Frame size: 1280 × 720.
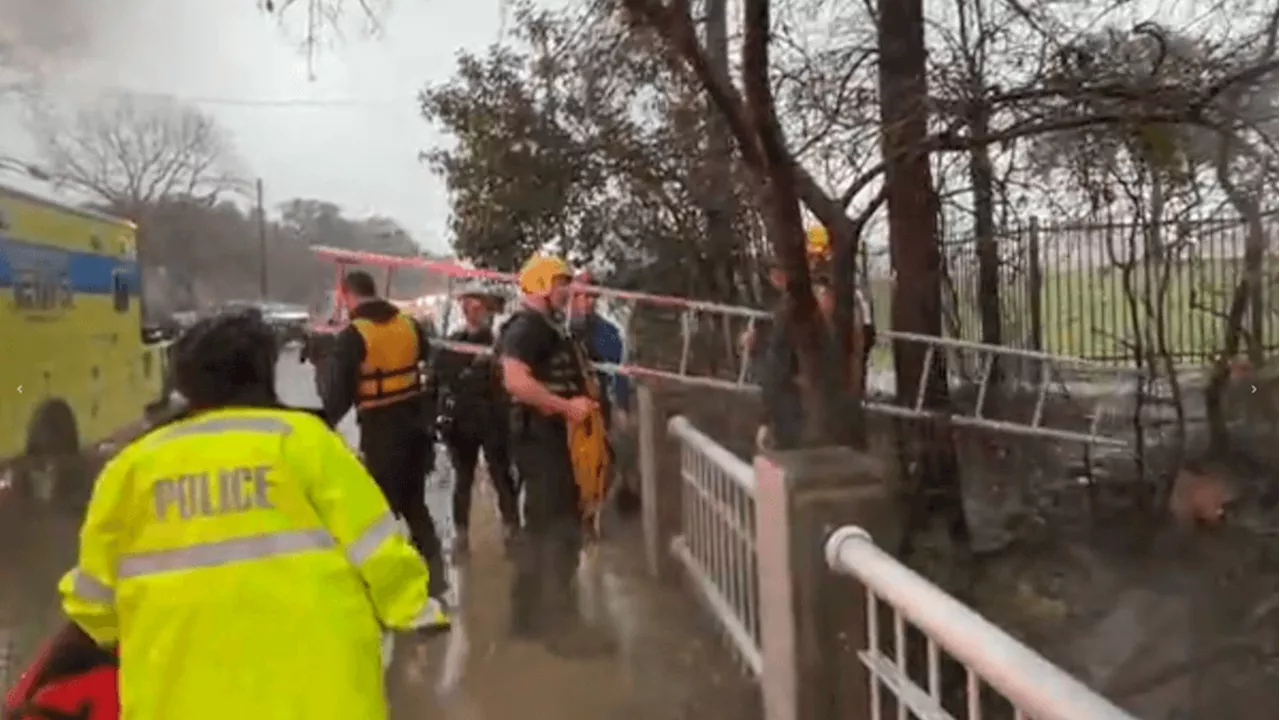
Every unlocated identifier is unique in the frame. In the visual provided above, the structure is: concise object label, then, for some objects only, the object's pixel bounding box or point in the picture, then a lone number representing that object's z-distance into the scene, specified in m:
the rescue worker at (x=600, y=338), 8.57
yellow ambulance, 9.16
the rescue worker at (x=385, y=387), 5.74
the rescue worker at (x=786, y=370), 6.08
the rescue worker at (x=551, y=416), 5.27
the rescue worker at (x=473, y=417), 7.20
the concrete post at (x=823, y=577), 3.51
